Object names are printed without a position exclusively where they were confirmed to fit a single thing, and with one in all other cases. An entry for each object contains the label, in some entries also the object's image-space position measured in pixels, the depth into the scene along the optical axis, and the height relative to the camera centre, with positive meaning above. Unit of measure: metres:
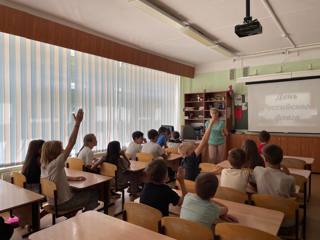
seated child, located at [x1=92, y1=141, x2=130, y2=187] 3.76 -0.57
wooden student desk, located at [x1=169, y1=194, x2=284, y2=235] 1.78 -0.75
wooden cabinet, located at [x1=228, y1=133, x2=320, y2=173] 6.01 -0.63
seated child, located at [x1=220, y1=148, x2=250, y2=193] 2.50 -0.55
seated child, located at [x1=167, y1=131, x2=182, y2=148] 6.02 -0.50
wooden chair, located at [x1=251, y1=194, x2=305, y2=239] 2.13 -0.74
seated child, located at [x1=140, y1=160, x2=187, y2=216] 2.02 -0.59
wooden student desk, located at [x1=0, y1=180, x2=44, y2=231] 2.13 -0.71
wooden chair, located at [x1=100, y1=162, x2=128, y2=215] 3.49 -0.71
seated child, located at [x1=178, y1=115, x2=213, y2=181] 2.90 -0.47
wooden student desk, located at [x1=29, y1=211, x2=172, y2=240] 1.54 -0.72
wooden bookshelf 7.31 +0.45
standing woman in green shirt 5.85 -0.52
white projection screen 6.20 +0.37
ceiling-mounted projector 3.17 +1.20
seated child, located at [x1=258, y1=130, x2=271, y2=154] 4.18 -0.29
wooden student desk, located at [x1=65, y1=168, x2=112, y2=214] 2.85 -0.73
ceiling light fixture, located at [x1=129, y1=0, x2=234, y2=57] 3.50 +1.64
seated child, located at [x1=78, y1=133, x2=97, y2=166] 3.83 -0.47
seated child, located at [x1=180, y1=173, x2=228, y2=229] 1.75 -0.62
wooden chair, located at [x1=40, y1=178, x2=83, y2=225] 2.62 -0.81
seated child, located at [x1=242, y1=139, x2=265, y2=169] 3.27 -0.48
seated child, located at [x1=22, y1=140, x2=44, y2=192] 2.99 -0.55
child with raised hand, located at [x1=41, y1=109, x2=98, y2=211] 2.65 -0.53
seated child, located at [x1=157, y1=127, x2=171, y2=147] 5.51 -0.35
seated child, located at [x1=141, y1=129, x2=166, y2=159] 4.59 -0.50
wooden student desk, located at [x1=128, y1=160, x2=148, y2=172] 3.73 -0.72
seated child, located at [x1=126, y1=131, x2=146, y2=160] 4.77 -0.49
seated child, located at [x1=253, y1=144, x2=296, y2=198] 2.40 -0.57
